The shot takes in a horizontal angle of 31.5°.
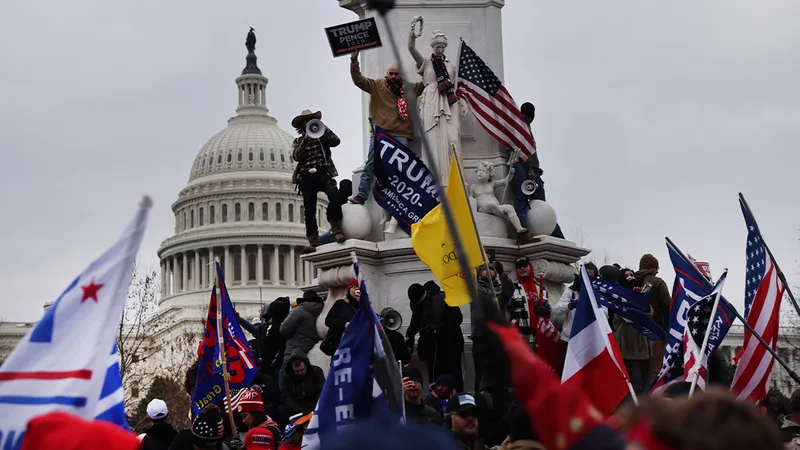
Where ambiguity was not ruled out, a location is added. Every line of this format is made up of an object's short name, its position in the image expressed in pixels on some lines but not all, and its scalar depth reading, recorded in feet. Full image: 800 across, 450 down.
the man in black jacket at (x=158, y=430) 31.53
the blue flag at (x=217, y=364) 43.01
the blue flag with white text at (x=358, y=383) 26.45
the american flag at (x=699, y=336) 32.48
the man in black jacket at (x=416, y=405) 34.68
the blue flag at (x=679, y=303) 34.47
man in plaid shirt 57.31
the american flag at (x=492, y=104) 58.80
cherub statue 57.88
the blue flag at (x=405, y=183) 46.98
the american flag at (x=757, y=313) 34.47
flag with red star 16.66
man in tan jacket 57.98
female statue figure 57.88
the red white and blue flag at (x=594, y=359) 29.04
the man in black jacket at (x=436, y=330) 49.14
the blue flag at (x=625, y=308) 42.32
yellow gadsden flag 39.96
